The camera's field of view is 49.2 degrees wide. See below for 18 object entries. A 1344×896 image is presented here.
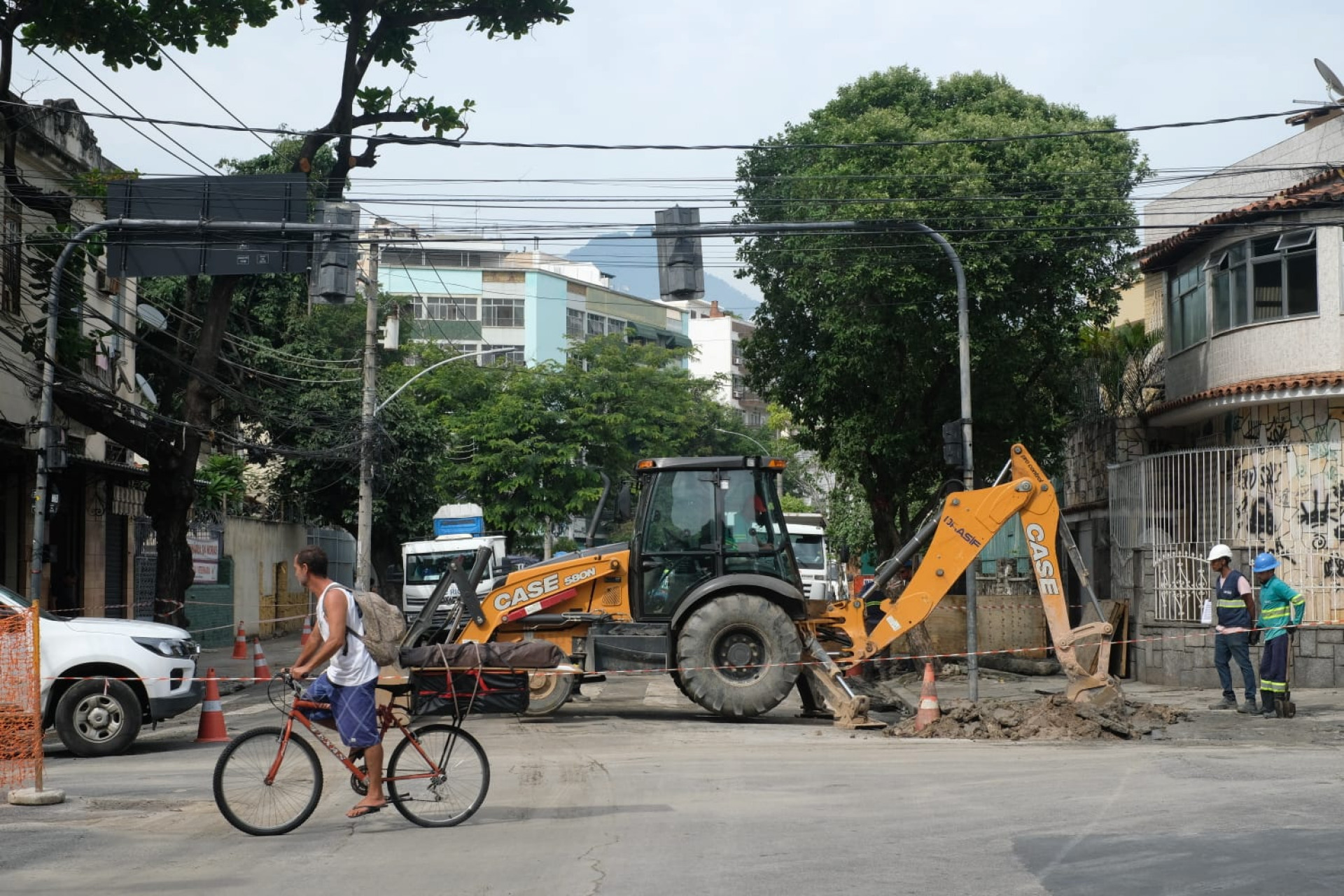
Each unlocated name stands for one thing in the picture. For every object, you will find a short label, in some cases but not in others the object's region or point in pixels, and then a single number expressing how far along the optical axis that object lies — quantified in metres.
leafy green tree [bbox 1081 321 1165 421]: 28.12
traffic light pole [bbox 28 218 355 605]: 18.83
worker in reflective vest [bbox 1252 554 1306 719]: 16.48
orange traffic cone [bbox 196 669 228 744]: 15.27
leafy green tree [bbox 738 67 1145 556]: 25.11
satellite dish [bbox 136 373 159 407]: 33.46
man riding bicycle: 8.88
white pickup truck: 13.82
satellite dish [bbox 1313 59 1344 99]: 24.78
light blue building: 73.88
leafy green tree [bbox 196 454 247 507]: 32.38
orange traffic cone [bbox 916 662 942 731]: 15.20
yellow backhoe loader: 16.16
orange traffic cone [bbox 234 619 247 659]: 26.78
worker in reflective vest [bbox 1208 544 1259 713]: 17.08
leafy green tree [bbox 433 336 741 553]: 44.88
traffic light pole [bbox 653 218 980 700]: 18.02
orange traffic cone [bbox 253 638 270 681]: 19.67
